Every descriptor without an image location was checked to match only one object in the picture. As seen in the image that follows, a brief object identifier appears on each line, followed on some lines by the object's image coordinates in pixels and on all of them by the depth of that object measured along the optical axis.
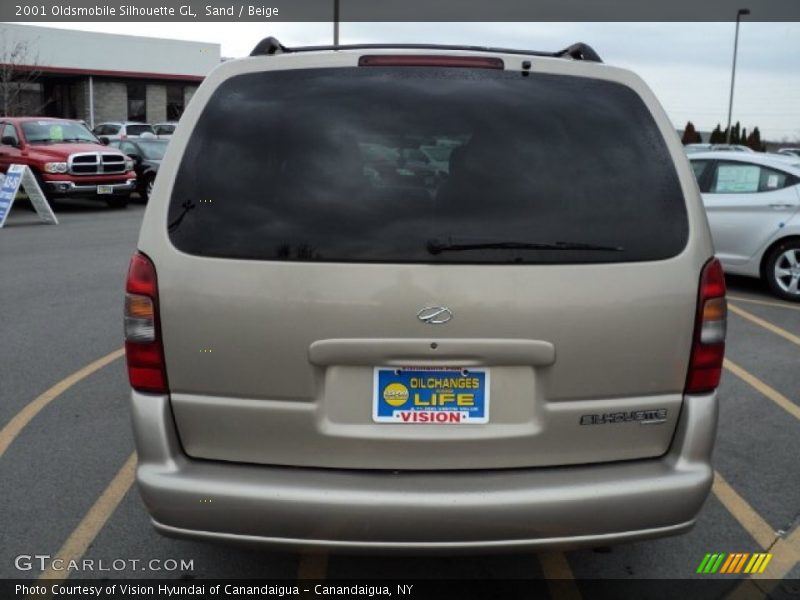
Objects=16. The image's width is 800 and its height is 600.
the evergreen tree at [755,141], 55.25
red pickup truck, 18.53
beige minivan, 2.65
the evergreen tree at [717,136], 55.25
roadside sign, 15.73
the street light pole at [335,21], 27.99
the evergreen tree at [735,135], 55.84
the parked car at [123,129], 34.56
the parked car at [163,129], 35.31
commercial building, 41.19
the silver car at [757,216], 9.41
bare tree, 31.98
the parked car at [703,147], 25.11
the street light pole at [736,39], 47.25
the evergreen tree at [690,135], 58.12
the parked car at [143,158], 21.36
